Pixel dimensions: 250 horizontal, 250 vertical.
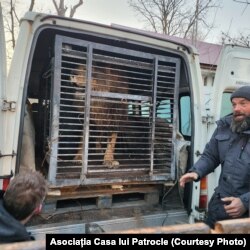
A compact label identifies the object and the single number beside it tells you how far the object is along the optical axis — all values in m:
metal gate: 3.12
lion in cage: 3.23
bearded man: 2.81
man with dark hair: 1.72
